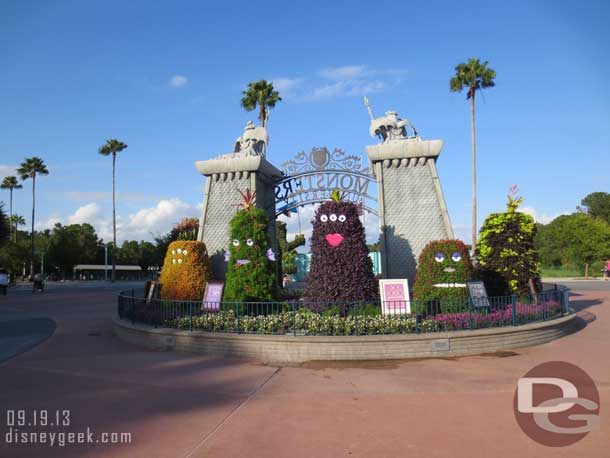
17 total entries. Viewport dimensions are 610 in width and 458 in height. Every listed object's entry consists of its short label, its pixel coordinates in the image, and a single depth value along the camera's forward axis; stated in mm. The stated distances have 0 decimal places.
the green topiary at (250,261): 11586
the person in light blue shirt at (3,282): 26078
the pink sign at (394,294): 10211
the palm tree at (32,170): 49625
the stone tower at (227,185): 15633
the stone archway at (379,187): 14008
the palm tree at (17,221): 70600
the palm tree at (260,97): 26969
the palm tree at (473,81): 27953
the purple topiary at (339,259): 10734
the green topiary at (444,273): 10516
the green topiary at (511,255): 12430
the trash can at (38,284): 29438
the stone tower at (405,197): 13906
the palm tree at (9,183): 56250
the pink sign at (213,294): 11195
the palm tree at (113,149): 47469
